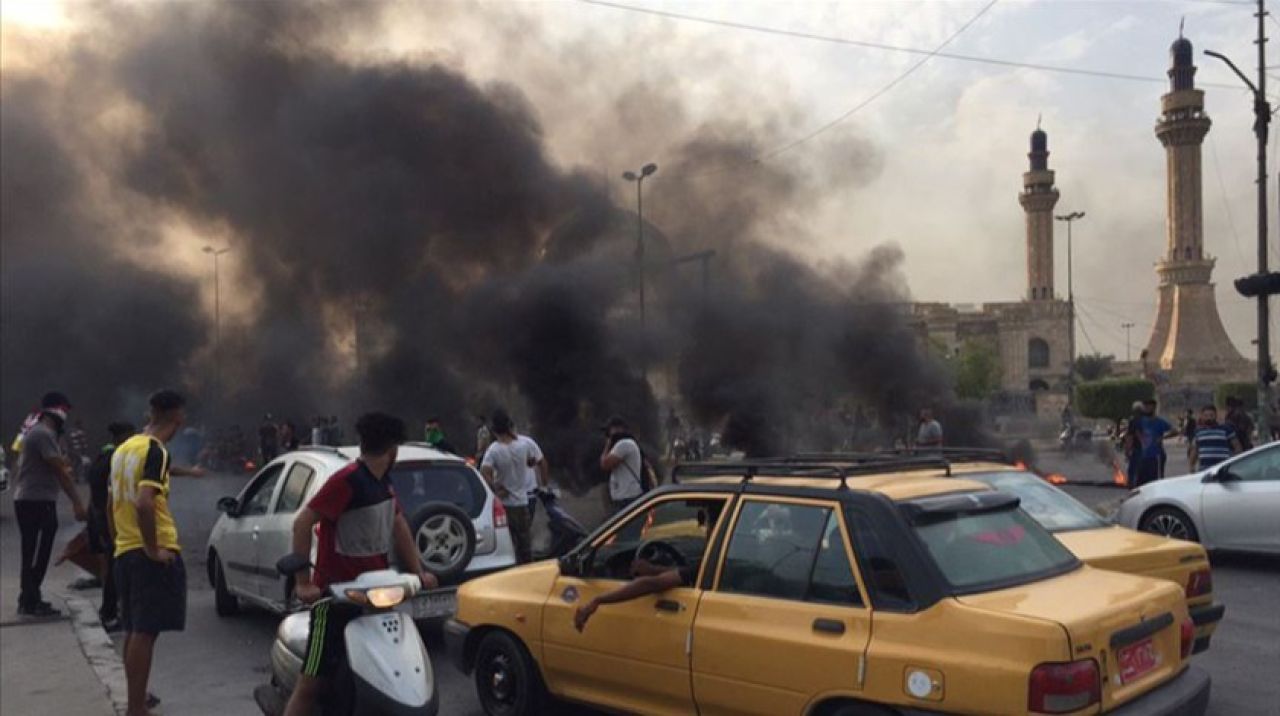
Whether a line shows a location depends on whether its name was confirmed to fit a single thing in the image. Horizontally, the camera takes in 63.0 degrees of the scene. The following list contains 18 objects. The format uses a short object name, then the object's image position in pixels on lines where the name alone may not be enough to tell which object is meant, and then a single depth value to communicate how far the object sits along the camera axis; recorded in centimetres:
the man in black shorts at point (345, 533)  395
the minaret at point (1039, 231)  8619
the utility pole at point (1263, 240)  1695
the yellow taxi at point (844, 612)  349
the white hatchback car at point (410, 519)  647
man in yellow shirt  489
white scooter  388
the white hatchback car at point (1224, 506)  891
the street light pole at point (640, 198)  2423
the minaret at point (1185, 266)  6931
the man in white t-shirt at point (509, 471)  891
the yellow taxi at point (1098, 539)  550
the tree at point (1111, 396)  4447
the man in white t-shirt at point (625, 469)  933
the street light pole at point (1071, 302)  5243
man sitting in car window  436
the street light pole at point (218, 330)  2664
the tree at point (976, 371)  5897
